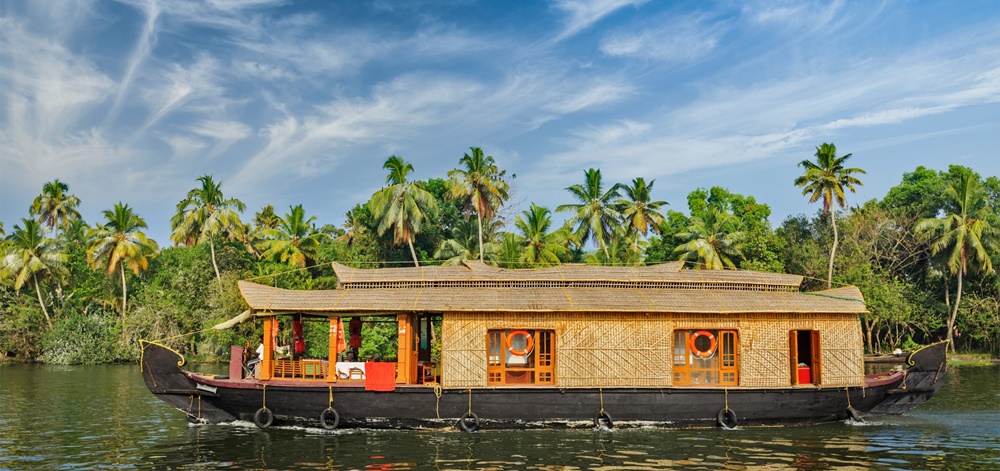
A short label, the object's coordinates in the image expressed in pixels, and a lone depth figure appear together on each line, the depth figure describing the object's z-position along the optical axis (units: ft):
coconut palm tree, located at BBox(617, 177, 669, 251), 113.29
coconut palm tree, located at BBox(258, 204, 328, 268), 117.60
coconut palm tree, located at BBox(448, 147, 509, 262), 108.68
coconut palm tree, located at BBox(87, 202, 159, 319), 115.44
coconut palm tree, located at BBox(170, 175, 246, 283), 118.42
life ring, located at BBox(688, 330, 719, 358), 45.29
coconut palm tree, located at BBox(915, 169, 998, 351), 103.81
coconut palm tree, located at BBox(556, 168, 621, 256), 110.11
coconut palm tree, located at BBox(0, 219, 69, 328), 115.14
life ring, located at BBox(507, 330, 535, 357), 44.29
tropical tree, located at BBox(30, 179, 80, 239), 144.46
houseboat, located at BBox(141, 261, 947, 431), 43.04
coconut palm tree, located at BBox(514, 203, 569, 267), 98.78
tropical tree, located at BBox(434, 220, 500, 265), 106.22
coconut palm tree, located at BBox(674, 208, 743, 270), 105.81
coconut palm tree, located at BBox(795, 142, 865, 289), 103.96
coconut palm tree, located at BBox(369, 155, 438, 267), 107.96
